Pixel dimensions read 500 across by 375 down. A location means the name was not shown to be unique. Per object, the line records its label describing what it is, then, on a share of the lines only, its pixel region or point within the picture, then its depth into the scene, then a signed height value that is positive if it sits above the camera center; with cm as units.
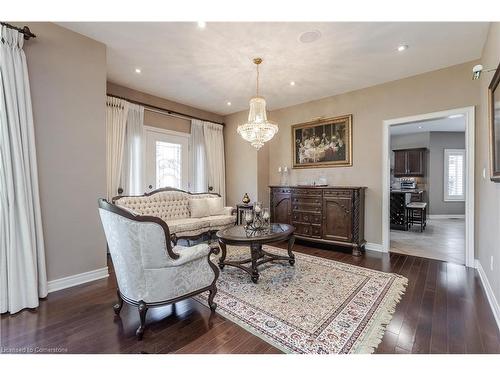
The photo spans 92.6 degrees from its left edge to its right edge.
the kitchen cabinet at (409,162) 803 +64
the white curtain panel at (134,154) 439 +56
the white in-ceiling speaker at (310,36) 269 +169
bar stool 592 -86
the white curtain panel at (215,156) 570 +65
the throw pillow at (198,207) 470 -47
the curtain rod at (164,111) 441 +152
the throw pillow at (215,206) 490 -48
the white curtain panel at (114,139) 405 +77
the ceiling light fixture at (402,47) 299 +170
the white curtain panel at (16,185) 222 +0
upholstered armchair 184 -65
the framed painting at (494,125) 207 +51
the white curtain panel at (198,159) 547 +56
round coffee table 283 -69
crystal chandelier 342 +82
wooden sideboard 411 -58
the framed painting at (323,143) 465 +81
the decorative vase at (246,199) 542 -37
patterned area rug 184 -121
